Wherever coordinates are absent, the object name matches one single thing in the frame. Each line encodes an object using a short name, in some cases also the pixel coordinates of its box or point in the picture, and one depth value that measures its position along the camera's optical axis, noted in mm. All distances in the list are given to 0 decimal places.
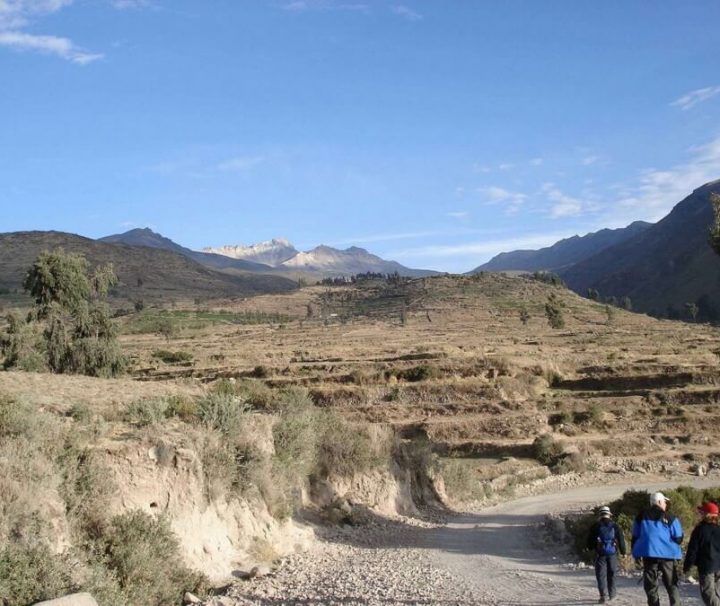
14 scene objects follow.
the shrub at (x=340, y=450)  19875
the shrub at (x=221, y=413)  14500
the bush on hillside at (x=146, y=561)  10031
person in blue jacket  9828
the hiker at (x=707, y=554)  9367
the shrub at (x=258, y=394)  35706
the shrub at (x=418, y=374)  56281
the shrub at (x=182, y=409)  15730
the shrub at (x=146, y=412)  14492
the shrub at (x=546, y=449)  40188
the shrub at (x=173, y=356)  69356
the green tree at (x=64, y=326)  38281
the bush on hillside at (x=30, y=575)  8109
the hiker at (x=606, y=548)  11094
